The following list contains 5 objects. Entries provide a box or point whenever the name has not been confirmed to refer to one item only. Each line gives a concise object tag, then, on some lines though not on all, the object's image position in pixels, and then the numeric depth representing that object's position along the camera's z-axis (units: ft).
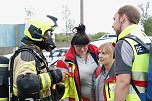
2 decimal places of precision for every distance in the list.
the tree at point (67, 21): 87.30
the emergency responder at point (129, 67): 7.28
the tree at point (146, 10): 86.80
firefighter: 7.27
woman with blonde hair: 9.63
